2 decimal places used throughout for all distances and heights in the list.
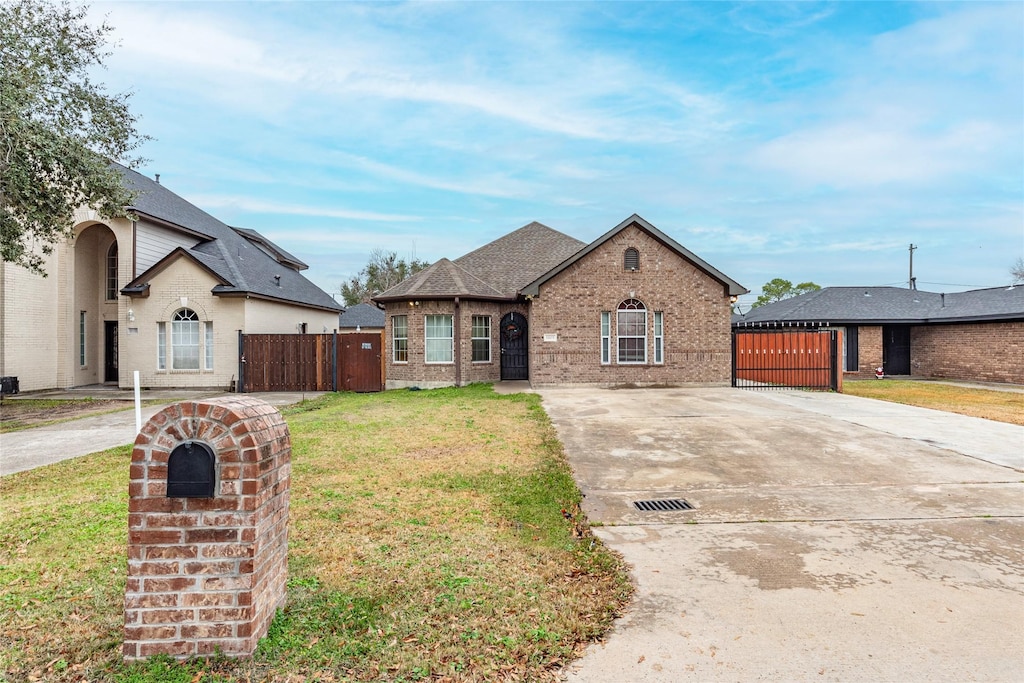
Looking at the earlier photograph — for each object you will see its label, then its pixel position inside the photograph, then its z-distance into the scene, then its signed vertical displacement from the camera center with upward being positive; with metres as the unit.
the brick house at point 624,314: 16.95 +1.05
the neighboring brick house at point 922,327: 19.11 +0.67
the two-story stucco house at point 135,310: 17.06 +1.34
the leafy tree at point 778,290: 59.47 +6.57
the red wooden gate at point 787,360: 16.86 -0.57
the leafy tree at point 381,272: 59.04 +8.93
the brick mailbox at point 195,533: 2.46 -0.94
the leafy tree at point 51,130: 11.12 +5.41
